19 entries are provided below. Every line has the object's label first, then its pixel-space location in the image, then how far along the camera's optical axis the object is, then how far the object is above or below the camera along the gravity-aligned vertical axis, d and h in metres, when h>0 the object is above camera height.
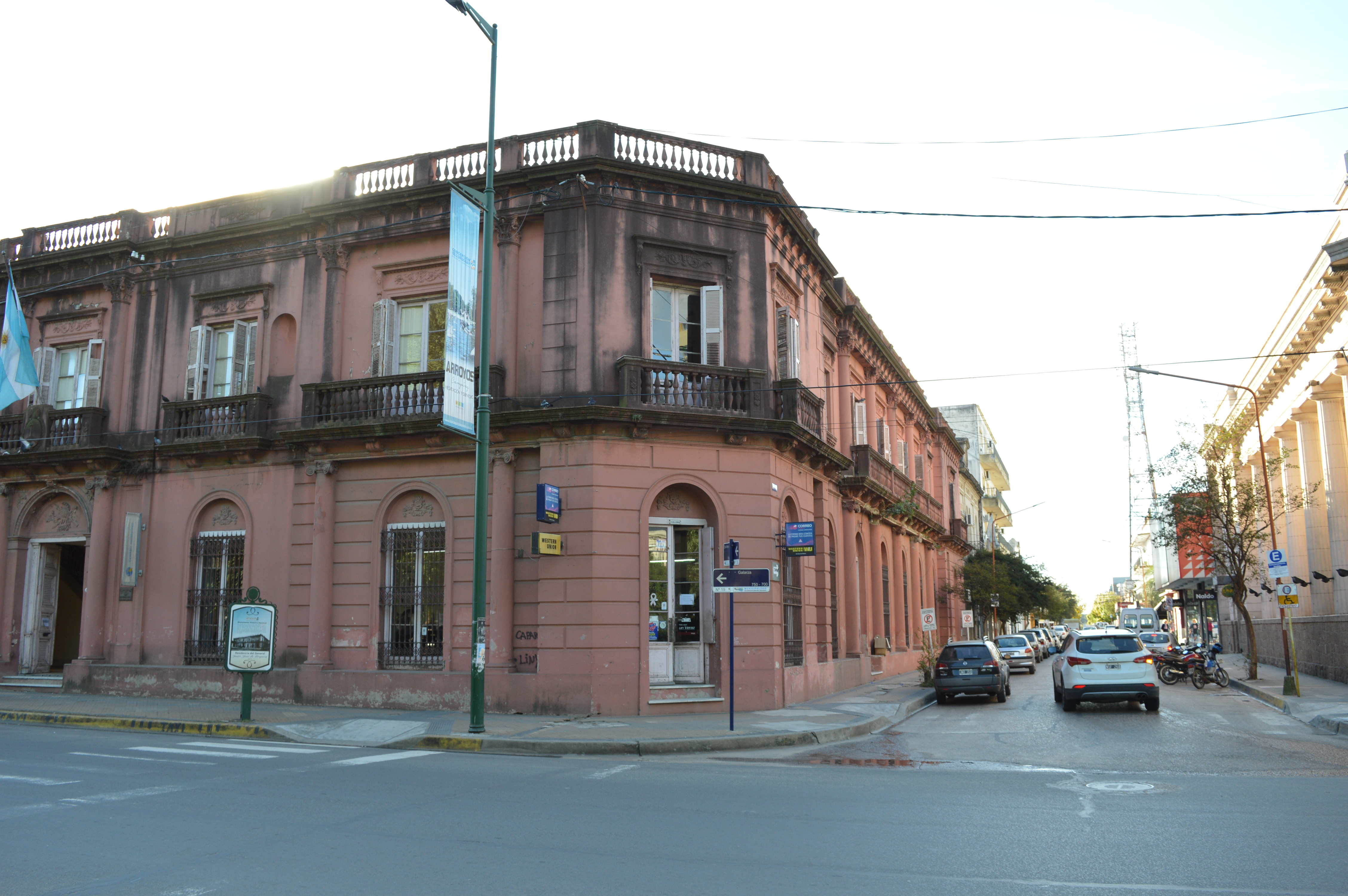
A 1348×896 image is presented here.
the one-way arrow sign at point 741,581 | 15.48 +0.23
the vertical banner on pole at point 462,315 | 15.64 +4.66
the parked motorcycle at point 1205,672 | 26.72 -2.15
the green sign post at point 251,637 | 16.58 -0.66
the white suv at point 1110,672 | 19.48 -1.57
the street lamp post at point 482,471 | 15.00 +1.99
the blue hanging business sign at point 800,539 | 19.25 +1.10
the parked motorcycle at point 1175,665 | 27.70 -2.06
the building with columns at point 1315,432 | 23.58 +4.80
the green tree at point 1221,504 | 27.12 +2.55
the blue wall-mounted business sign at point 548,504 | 17.11 +1.64
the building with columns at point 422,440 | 18.16 +3.19
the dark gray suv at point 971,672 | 22.83 -1.81
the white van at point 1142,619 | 58.88 -1.58
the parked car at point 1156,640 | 36.28 -1.81
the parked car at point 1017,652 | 36.94 -2.19
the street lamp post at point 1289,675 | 21.75 -1.86
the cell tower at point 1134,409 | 76.19 +15.15
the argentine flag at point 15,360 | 21.42 +5.27
